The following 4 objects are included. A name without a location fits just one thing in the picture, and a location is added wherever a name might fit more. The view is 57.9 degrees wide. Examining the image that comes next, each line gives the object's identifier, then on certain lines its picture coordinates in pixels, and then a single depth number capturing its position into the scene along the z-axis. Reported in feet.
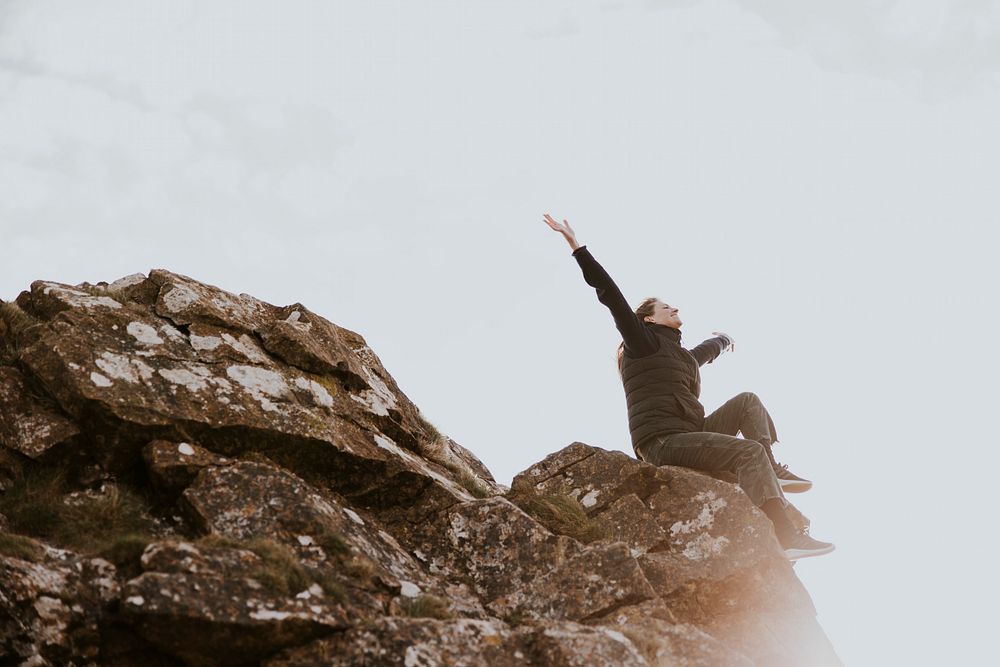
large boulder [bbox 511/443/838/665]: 31.17
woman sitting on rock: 38.52
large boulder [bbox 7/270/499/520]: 30.01
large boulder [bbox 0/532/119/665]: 21.49
